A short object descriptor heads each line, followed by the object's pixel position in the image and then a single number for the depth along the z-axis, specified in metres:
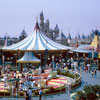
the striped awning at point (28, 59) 20.48
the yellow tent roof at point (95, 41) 34.53
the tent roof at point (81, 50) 33.90
